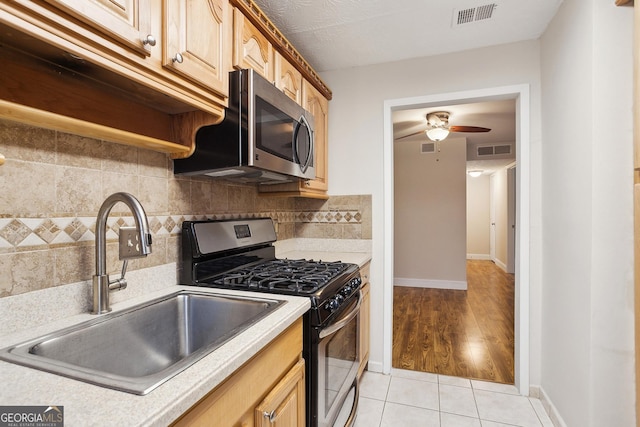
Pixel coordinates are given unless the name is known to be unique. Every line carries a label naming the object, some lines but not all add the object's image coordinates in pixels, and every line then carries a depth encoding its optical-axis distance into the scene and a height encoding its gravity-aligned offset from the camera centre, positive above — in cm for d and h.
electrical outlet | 101 -9
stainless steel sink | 68 -38
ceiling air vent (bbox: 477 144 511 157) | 544 +106
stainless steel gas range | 124 -32
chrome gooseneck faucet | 89 -9
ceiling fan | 372 +102
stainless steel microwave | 132 +33
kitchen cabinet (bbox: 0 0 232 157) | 76 +43
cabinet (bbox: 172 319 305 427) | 73 -50
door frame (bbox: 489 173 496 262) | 763 -14
